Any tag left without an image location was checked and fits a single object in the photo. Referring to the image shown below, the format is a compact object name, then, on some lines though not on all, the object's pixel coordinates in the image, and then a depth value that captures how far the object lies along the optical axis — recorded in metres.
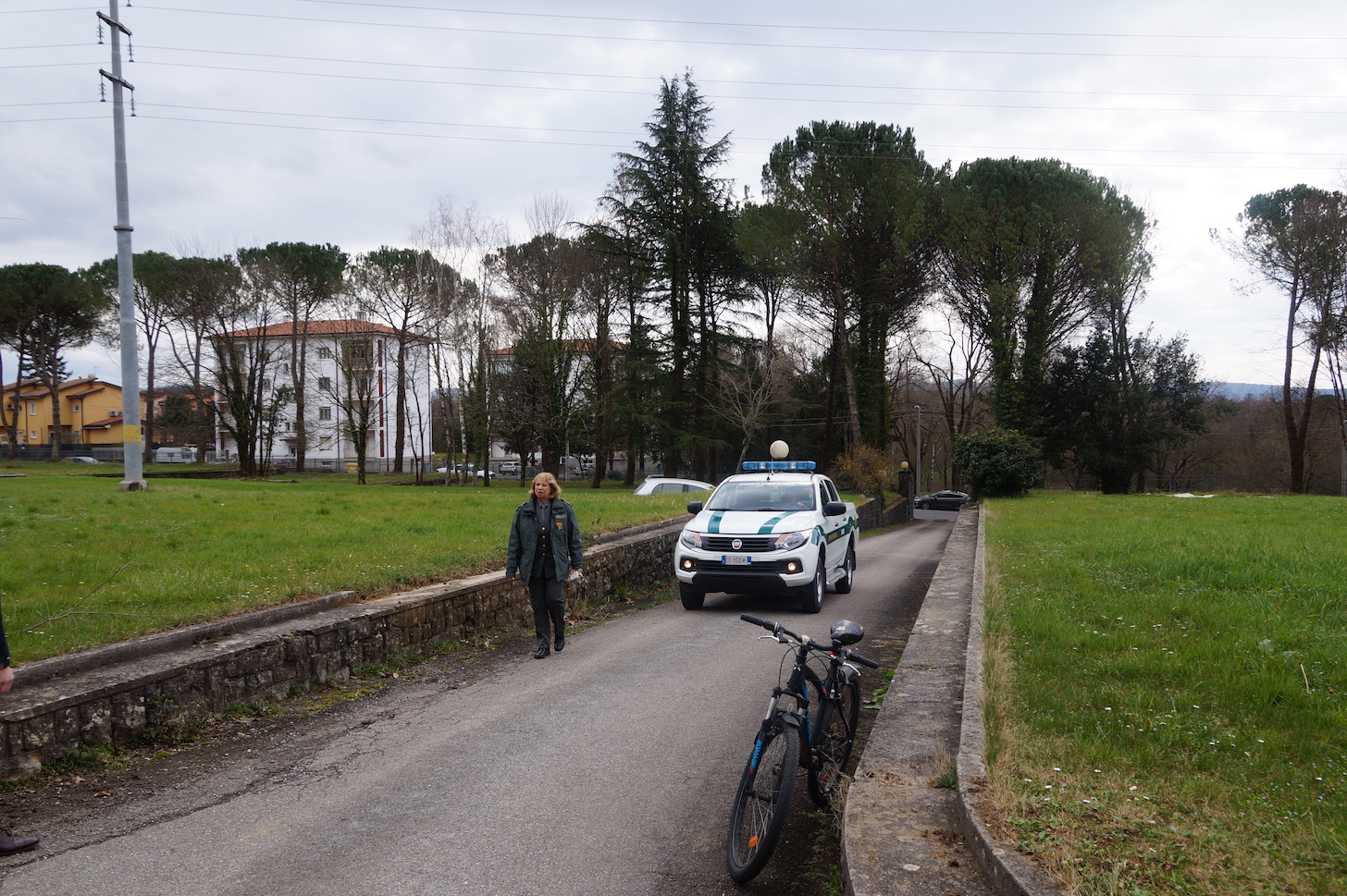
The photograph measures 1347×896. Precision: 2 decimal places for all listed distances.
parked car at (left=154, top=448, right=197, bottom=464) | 79.62
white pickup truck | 11.20
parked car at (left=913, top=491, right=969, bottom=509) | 56.28
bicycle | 3.87
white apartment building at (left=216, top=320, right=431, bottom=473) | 44.09
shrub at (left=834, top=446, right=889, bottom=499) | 41.81
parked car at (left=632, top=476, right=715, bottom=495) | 25.98
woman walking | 9.15
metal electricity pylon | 21.83
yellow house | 82.38
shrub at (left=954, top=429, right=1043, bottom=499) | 35.19
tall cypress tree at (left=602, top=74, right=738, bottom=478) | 38.69
